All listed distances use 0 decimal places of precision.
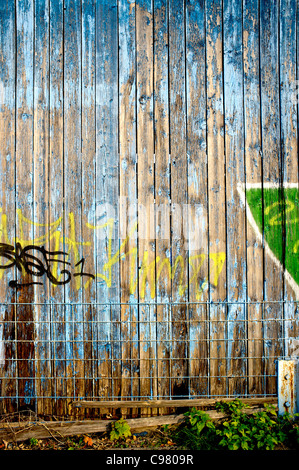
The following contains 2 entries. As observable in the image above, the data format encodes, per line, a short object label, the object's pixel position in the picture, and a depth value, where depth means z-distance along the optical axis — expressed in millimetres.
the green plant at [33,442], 2745
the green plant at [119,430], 2760
